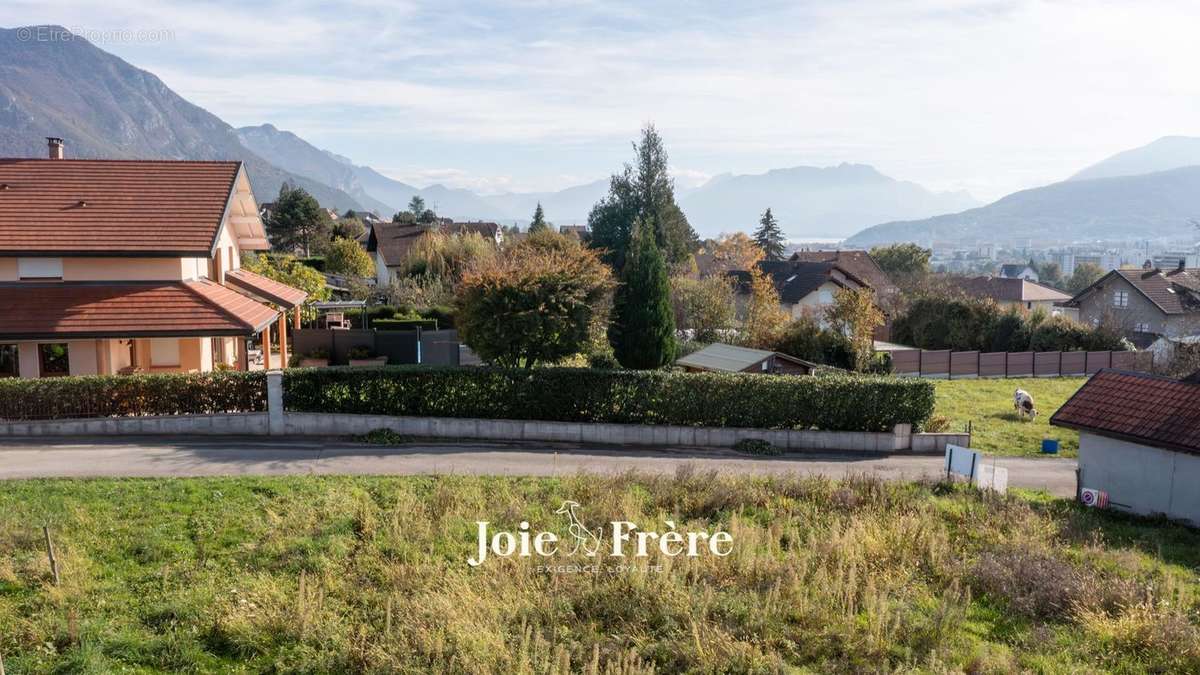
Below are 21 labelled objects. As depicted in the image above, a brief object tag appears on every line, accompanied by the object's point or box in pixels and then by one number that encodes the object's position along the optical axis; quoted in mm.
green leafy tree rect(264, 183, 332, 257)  77812
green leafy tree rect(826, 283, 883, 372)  32500
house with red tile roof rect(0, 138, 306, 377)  20984
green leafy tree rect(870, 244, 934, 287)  75075
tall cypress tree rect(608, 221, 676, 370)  24266
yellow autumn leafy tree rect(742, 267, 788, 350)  35938
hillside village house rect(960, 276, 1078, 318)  66000
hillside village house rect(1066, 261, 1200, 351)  49406
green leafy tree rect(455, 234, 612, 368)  20891
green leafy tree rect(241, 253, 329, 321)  37438
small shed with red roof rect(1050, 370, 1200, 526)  15016
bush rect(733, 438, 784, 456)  20078
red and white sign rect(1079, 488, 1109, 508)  16000
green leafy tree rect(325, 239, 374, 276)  58466
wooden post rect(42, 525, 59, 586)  10156
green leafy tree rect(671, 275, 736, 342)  38344
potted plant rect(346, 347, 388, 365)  29938
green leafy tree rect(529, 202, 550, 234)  80375
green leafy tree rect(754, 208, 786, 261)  94250
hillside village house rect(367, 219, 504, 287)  65312
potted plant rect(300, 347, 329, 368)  30406
